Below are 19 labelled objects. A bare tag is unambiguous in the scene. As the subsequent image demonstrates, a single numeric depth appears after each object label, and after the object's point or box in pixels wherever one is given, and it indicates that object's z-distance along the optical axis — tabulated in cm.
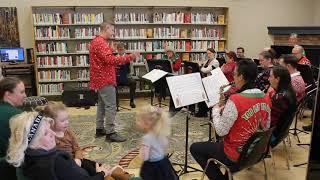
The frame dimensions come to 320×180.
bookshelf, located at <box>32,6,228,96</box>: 721
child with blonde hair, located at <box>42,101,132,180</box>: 233
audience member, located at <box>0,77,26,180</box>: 188
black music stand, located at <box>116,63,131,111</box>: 651
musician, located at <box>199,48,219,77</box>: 584
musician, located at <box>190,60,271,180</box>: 256
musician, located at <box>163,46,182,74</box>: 686
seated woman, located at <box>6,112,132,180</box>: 170
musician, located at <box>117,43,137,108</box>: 655
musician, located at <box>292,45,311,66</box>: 547
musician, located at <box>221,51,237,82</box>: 557
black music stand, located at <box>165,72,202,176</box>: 354
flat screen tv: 704
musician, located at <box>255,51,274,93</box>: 422
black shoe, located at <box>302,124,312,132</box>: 514
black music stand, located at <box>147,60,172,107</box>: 623
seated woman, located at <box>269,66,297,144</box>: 313
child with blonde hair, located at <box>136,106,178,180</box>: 228
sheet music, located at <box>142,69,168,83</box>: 512
